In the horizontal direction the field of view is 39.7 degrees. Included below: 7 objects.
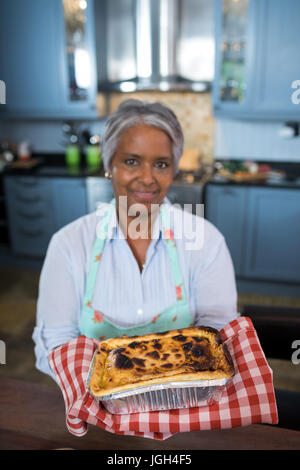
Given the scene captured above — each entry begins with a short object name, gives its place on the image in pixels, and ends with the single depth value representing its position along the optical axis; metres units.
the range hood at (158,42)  3.05
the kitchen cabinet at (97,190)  3.14
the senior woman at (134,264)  1.14
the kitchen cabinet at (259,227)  2.92
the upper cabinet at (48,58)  3.12
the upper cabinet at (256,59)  2.78
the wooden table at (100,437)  0.81
